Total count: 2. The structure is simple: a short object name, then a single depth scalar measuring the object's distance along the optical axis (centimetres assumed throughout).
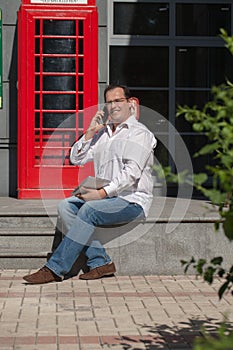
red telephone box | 1443
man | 1068
